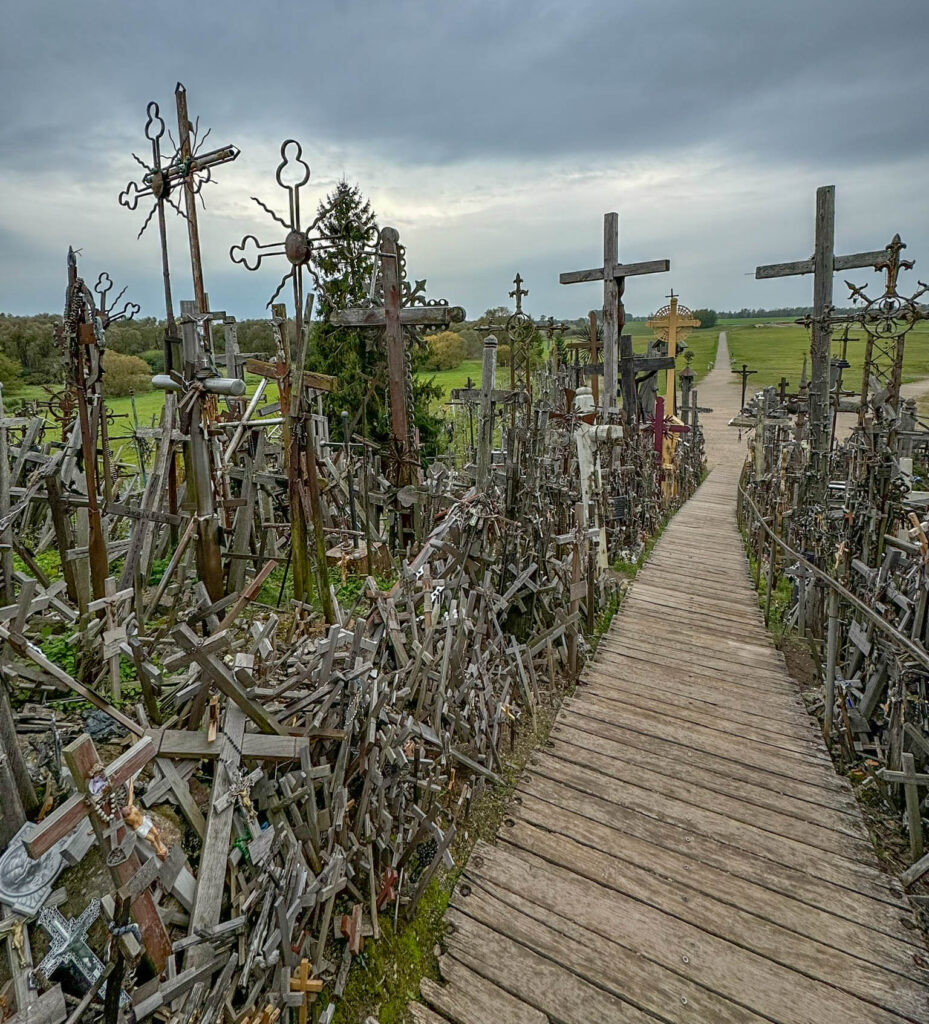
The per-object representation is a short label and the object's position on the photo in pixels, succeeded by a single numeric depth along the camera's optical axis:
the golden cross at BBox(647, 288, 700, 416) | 18.02
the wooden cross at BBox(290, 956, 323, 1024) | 2.55
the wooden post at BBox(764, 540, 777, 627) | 6.68
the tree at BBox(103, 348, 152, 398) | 17.09
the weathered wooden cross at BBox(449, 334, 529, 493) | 6.02
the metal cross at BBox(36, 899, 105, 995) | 1.98
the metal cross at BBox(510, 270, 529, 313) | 7.04
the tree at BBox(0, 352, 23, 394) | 14.68
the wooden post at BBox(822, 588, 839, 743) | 4.68
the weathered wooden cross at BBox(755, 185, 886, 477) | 7.57
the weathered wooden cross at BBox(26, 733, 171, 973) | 1.80
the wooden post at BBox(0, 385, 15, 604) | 4.54
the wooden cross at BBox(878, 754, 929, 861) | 3.59
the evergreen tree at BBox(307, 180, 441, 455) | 11.46
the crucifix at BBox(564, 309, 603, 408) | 11.05
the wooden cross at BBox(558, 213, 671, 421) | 9.77
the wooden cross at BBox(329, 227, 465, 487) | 6.28
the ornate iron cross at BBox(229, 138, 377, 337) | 4.11
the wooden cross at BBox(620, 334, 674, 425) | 12.91
